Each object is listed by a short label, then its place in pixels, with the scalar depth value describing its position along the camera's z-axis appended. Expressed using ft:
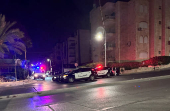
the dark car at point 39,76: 77.81
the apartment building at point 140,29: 97.91
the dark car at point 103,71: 62.13
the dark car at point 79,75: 51.83
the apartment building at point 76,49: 155.53
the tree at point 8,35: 56.13
